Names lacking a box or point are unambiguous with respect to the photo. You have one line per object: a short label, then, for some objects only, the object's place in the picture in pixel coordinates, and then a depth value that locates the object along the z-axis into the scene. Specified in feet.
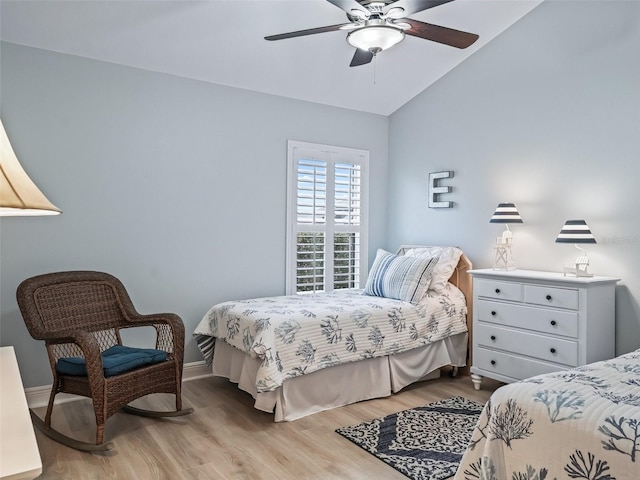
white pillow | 13.51
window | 14.80
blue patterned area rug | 8.41
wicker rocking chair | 8.85
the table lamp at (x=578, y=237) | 10.73
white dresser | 10.27
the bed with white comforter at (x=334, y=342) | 10.32
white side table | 3.11
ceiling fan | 7.88
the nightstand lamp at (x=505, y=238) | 12.55
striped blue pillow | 12.82
